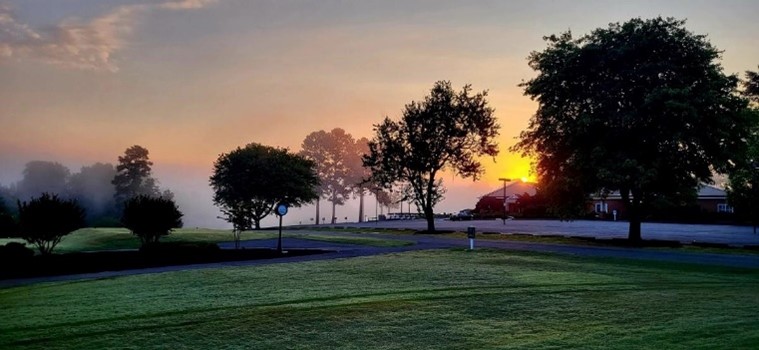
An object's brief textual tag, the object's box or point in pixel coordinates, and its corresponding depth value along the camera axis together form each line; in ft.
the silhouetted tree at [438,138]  170.19
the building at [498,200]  312.66
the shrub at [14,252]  69.41
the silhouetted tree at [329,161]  395.75
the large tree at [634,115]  108.47
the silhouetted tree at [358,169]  391.45
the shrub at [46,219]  86.74
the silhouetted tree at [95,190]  377.50
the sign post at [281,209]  100.05
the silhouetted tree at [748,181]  122.21
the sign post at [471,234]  91.76
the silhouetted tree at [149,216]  97.04
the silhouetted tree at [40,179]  449.06
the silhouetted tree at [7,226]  137.08
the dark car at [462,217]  287.87
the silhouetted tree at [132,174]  352.69
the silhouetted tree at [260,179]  242.17
